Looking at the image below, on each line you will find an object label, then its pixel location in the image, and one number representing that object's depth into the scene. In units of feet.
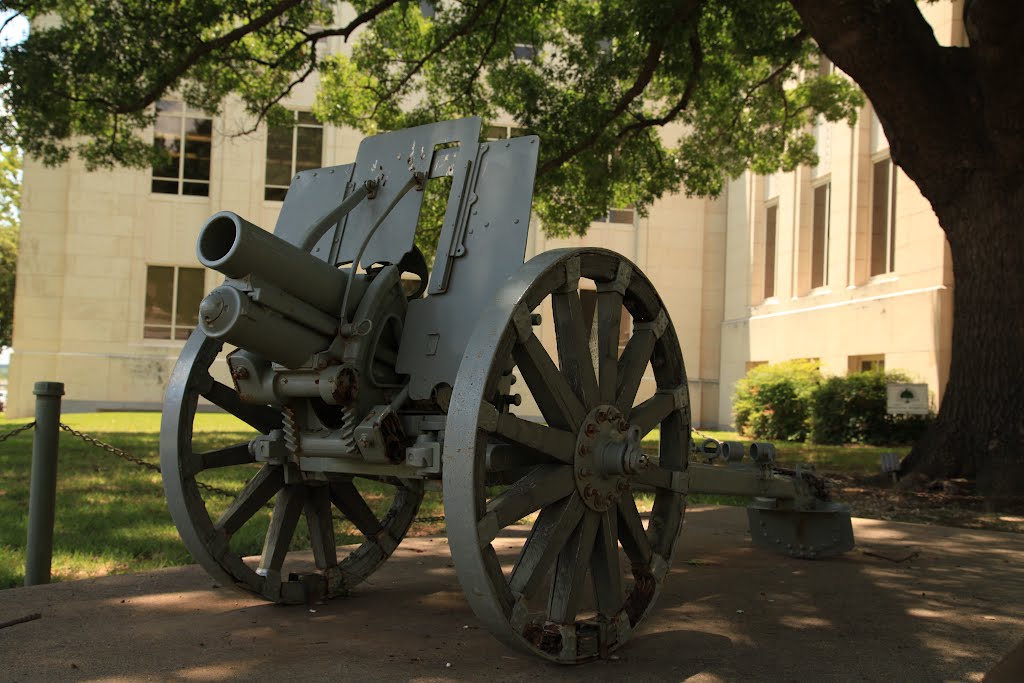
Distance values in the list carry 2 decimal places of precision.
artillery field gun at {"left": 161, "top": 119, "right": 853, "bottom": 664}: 11.46
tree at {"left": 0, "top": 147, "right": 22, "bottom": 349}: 115.65
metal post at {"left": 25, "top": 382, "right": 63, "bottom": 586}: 16.53
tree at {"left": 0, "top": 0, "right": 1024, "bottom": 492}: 30.45
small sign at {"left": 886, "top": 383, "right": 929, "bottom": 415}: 51.85
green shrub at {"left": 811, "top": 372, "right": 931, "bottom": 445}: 55.31
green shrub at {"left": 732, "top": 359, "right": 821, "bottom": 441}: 61.26
